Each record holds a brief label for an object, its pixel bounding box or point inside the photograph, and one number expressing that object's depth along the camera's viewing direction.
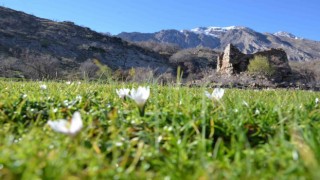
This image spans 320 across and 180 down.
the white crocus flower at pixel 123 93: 1.99
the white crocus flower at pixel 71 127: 1.02
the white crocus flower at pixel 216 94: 1.82
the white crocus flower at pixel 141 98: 1.57
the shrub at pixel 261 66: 28.65
